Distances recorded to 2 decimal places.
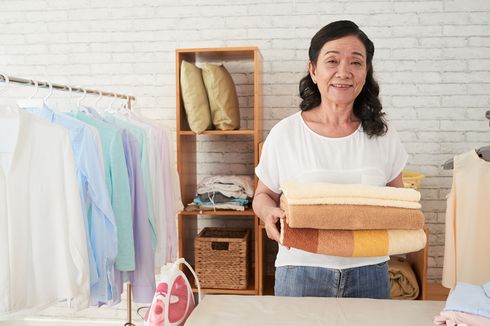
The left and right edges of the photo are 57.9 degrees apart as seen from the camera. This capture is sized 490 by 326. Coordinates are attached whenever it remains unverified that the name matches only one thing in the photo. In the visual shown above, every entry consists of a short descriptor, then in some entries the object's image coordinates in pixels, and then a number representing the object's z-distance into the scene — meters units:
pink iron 1.04
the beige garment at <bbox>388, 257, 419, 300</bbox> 2.43
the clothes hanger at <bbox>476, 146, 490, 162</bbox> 1.61
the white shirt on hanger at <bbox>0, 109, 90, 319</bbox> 1.36
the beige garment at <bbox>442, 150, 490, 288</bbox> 1.69
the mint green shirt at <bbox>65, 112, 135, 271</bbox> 1.84
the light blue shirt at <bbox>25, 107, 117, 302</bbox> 1.72
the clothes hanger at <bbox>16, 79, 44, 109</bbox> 1.79
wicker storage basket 2.56
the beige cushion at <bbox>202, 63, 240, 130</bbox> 2.55
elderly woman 1.34
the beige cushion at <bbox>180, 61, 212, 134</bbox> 2.53
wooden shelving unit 2.56
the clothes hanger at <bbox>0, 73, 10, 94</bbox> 1.42
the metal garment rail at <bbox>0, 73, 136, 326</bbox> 1.45
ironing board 1.05
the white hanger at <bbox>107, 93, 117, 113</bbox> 2.35
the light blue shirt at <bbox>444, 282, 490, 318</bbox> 0.96
